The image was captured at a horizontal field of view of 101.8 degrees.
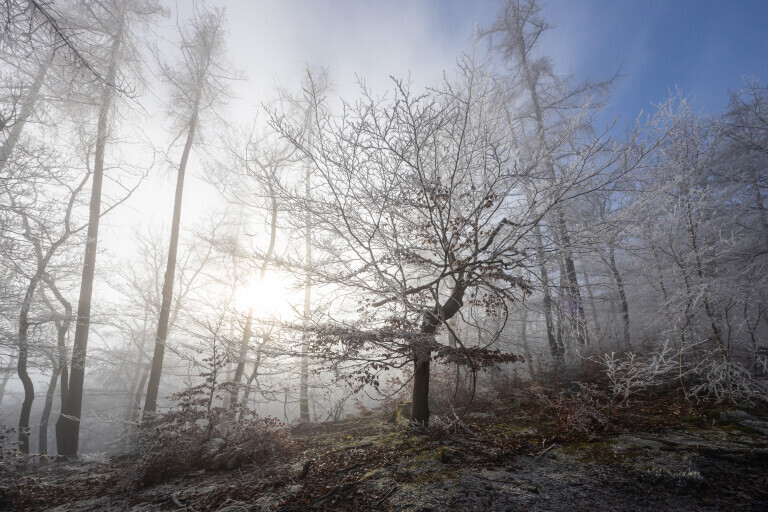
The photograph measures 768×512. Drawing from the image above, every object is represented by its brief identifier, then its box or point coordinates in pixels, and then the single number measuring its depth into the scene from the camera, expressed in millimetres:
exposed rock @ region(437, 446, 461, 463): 3523
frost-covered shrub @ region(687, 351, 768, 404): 5126
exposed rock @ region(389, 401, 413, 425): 5692
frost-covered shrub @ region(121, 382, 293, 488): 4344
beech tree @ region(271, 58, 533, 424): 3668
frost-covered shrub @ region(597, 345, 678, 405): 4859
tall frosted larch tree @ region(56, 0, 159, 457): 7535
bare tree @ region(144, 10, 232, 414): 9469
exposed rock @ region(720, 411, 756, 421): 4446
